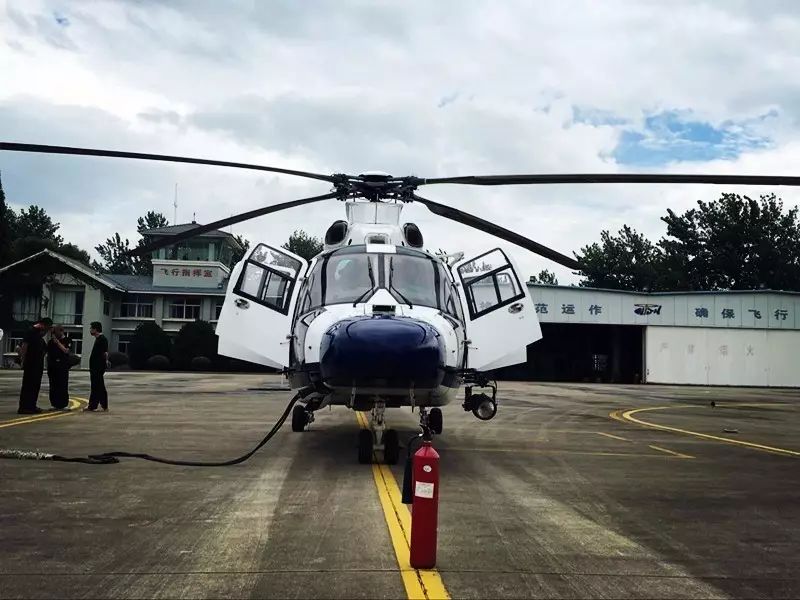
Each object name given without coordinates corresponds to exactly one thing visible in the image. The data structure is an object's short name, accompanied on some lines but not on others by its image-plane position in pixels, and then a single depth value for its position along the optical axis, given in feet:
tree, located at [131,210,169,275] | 399.03
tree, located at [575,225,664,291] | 262.26
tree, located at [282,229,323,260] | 357.82
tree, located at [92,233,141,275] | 354.74
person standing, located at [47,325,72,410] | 50.85
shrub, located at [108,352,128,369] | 179.73
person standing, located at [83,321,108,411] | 50.75
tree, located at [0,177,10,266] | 172.44
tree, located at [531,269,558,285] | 368.60
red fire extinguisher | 16.61
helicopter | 27.32
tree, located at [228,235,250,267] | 221.74
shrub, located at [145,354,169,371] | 173.27
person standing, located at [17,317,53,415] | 47.73
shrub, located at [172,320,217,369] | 175.94
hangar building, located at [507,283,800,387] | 166.50
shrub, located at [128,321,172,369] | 176.65
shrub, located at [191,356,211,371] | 173.88
